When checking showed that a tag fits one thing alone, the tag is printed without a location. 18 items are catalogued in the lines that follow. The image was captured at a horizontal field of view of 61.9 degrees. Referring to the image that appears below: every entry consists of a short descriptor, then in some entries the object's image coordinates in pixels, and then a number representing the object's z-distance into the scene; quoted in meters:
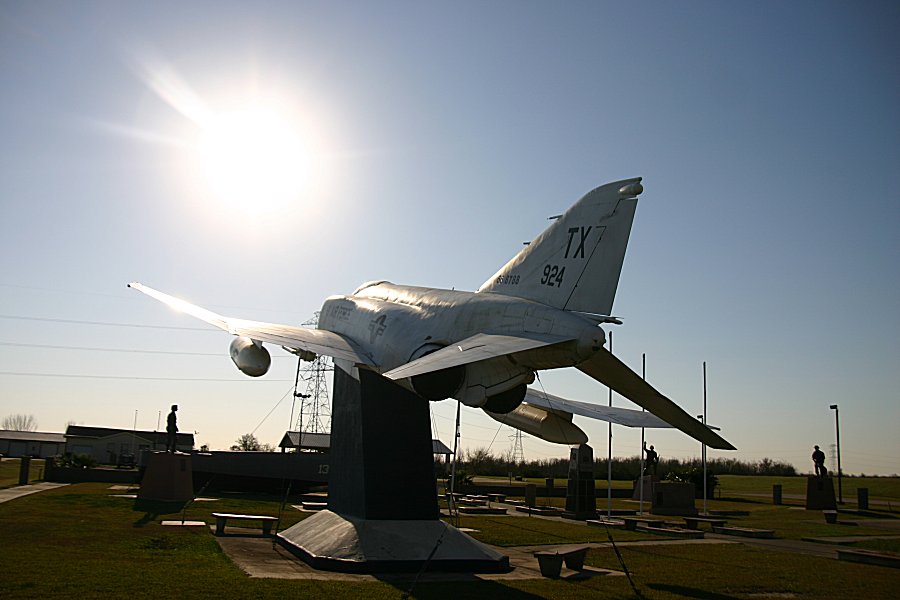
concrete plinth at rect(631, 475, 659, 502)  41.96
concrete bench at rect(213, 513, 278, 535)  19.52
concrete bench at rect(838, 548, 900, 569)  17.42
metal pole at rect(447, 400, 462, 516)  12.48
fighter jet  11.00
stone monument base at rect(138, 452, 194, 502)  28.11
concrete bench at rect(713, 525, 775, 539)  24.25
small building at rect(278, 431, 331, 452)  43.84
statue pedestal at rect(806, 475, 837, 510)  38.66
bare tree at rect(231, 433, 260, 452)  72.88
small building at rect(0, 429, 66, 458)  85.24
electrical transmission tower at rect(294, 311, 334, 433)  34.72
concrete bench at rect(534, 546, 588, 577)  14.49
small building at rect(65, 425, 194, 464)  69.25
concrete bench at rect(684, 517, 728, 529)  25.81
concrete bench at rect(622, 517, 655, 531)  26.09
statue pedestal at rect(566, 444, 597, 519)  31.08
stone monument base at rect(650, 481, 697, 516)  34.44
